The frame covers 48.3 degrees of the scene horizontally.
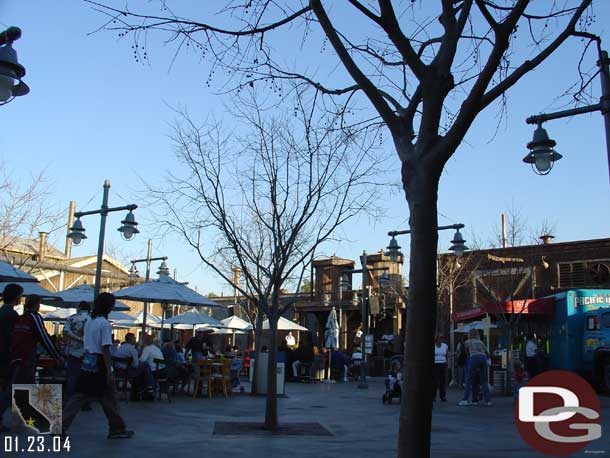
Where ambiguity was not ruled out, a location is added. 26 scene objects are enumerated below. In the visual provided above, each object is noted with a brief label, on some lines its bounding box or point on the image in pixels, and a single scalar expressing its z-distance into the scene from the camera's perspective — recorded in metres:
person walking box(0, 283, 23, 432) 8.20
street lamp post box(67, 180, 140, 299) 17.28
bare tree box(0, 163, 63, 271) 24.61
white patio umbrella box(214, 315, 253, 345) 27.19
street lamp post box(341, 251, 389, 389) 22.99
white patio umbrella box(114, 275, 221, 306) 16.96
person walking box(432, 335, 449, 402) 16.25
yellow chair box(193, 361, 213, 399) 16.78
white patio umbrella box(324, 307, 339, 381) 29.37
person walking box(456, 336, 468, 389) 20.14
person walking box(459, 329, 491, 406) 15.58
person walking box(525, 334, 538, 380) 20.05
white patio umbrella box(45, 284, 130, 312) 20.51
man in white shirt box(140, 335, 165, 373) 14.59
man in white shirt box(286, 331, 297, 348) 31.12
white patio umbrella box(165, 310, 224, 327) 21.70
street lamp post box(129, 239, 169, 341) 28.97
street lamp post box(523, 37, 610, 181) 8.69
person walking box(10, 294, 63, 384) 8.34
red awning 20.94
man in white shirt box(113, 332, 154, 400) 14.12
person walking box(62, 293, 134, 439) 7.98
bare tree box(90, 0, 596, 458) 4.96
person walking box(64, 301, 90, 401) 10.49
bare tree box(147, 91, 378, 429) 10.30
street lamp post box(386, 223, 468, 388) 20.47
